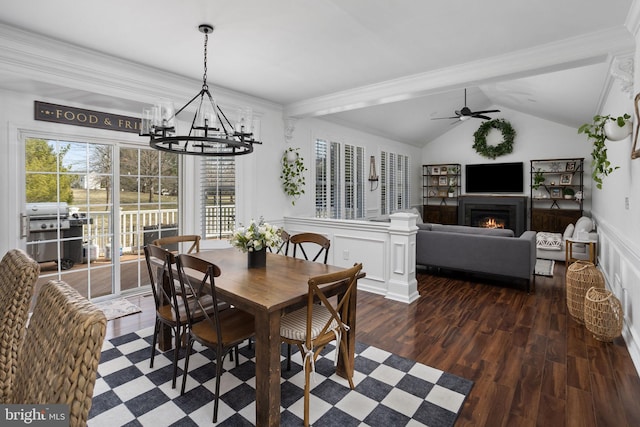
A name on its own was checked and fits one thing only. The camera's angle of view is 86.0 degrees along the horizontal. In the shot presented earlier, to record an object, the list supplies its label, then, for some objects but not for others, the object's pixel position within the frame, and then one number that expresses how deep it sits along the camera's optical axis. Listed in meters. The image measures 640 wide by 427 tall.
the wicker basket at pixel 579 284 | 3.46
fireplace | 8.02
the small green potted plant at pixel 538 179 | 7.73
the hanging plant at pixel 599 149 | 3.13
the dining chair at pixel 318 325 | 1.98
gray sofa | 4.46
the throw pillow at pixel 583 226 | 6.01
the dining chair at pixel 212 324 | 2.04
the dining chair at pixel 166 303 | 2.30
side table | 5.32
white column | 4.15
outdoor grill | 3.38
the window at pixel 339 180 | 6.09
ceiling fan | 6.03
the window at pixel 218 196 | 4.59
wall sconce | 7.40
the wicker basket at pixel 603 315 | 2.94
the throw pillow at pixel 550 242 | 6.30
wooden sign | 3.31
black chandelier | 2.25
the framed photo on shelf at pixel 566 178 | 7.53
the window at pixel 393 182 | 7.96
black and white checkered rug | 2.03
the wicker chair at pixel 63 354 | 0.69
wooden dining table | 1.90
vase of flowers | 2.63
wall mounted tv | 8.29
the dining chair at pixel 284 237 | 3.38
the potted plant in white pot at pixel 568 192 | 7.45
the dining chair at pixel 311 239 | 3.06
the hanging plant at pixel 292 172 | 5.37
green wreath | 8.39
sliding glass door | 3.42
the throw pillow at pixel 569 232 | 6.45
